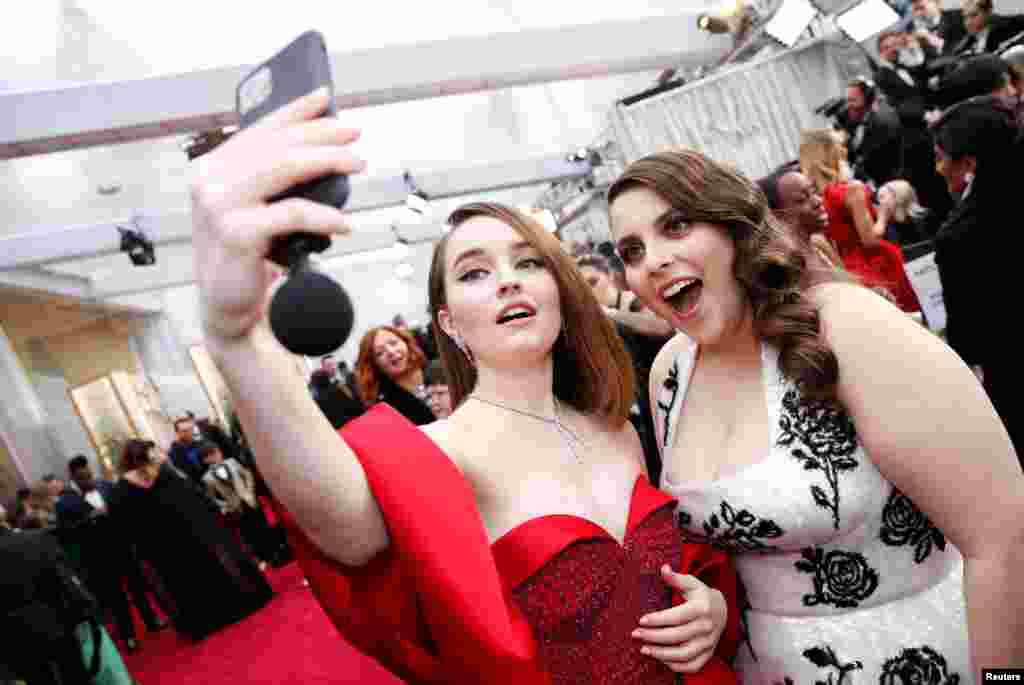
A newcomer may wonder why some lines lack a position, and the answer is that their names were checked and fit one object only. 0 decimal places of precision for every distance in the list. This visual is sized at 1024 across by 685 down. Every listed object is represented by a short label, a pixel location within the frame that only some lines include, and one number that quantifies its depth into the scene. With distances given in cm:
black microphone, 58
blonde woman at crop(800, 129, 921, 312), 316
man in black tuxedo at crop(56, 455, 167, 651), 569
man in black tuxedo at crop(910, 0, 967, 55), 483
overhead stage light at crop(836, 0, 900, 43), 584
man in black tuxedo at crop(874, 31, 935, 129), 466
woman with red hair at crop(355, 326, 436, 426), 337
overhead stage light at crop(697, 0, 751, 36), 682
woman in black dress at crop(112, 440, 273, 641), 505
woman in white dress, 105
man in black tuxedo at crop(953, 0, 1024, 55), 388
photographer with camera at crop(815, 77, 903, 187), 484
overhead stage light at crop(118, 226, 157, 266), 811
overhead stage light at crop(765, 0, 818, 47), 654
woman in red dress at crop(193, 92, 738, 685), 62
